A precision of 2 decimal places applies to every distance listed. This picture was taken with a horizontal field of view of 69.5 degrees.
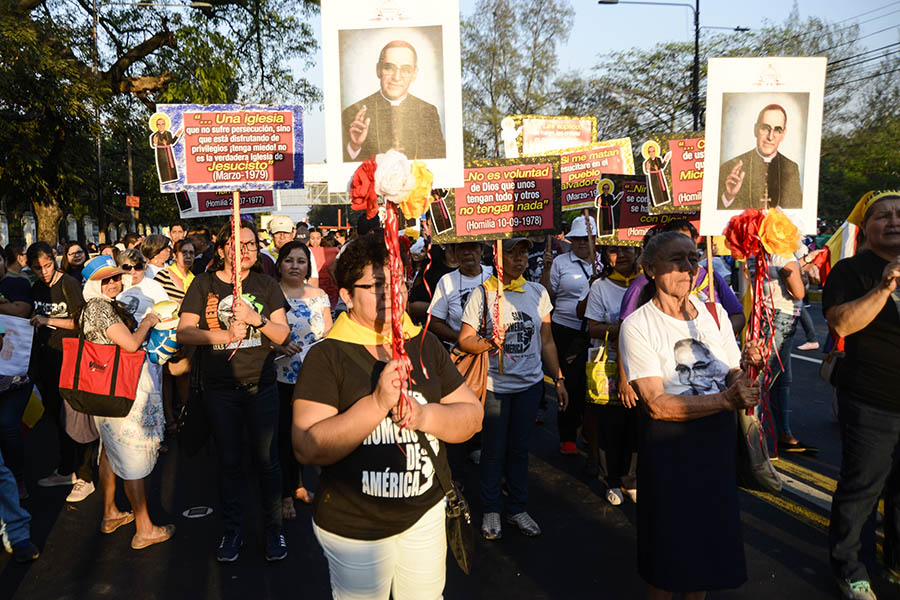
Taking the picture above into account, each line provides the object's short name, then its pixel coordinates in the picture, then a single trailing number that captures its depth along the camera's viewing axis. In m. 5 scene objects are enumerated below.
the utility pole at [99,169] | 16.54
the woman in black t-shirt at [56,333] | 5.43
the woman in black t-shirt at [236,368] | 4.12
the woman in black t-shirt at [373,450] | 2.30
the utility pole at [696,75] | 22.41
